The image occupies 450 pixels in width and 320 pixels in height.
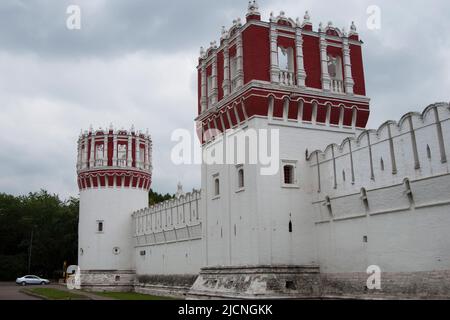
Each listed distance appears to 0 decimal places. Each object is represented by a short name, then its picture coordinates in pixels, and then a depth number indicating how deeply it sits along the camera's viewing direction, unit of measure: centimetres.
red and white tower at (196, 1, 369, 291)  2034
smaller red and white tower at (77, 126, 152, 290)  3831
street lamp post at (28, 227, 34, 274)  5606
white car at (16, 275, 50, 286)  4735
